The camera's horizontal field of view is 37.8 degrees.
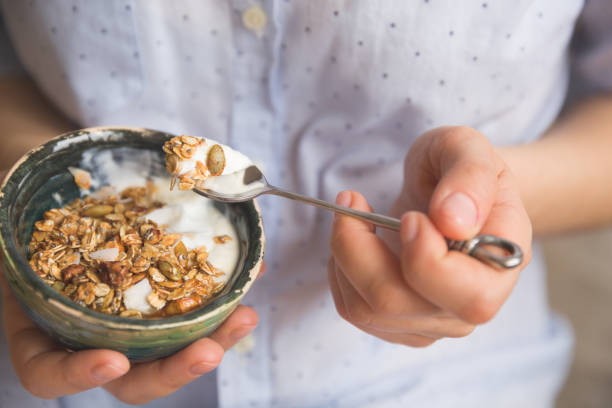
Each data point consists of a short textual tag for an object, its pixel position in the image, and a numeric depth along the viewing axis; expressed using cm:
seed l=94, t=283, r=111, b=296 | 33
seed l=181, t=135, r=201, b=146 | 35
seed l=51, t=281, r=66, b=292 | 33
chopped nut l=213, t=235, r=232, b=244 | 36
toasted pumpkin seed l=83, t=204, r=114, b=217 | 36
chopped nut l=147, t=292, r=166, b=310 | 33
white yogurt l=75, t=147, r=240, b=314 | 36
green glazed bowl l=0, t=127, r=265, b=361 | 31
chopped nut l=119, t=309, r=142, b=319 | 33
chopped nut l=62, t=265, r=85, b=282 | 33
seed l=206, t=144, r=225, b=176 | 35
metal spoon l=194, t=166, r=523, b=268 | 31
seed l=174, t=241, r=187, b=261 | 35
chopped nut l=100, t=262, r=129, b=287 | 33
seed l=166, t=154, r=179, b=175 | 35
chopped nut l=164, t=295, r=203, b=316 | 33
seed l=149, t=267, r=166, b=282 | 34
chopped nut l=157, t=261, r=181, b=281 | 34
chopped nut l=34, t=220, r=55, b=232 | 35
